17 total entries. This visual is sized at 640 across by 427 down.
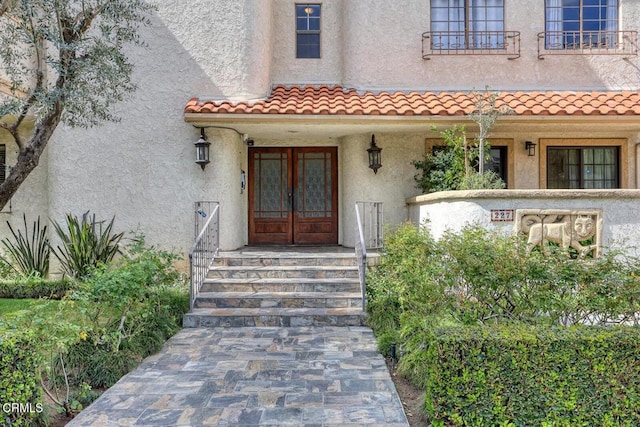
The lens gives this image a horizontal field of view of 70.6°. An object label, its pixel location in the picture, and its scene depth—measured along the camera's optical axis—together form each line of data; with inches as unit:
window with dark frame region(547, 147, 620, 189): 476.4
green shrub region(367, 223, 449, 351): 240.2
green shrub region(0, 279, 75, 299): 401.4
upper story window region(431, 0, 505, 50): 493.0
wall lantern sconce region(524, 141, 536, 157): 468.1
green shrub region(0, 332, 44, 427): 163.6
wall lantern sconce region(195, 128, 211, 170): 421.1
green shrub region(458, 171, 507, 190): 376.5
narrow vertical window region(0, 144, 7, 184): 480.7
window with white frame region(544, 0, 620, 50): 486.0
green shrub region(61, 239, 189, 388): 229.9
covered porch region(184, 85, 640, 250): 408.5
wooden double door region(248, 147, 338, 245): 511.2
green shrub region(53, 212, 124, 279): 397.4
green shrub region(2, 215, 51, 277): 438.9
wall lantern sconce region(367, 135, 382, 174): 455.8
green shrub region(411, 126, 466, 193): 418.6
